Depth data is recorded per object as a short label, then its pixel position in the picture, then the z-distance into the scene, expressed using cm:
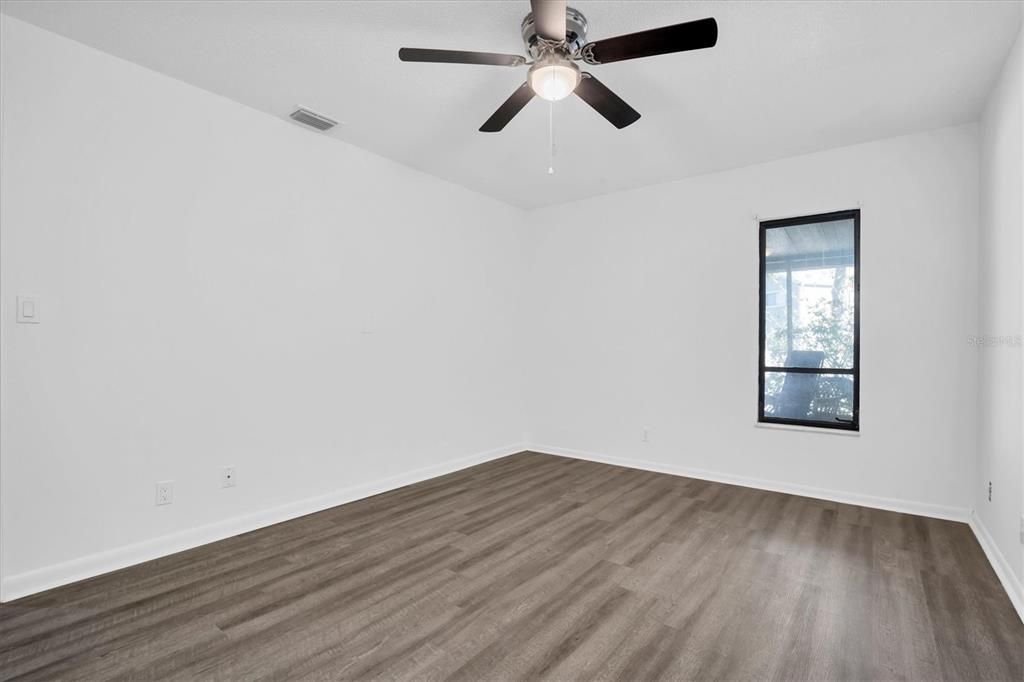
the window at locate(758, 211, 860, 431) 393
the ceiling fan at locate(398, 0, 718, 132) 195
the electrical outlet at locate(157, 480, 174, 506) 287
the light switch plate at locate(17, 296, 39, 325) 243
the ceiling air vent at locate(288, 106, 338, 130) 335
